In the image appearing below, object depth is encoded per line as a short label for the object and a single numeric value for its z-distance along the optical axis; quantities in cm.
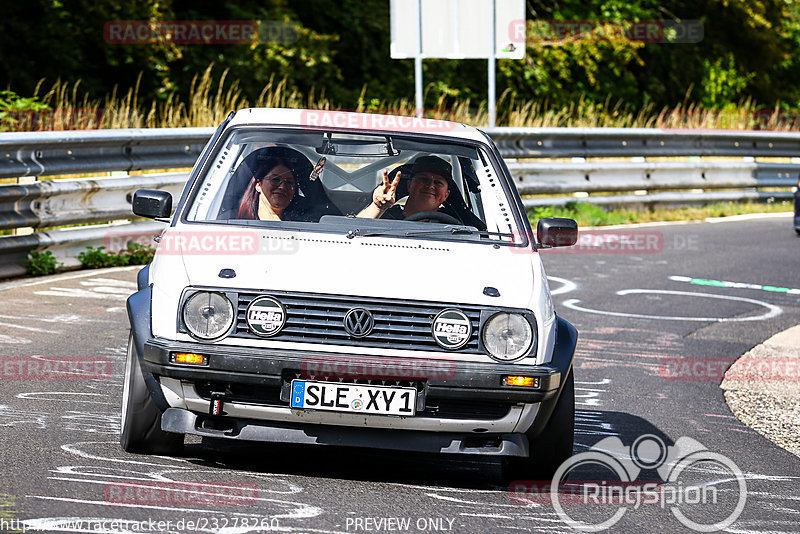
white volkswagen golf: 1062
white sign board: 3975
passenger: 1258
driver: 1307
